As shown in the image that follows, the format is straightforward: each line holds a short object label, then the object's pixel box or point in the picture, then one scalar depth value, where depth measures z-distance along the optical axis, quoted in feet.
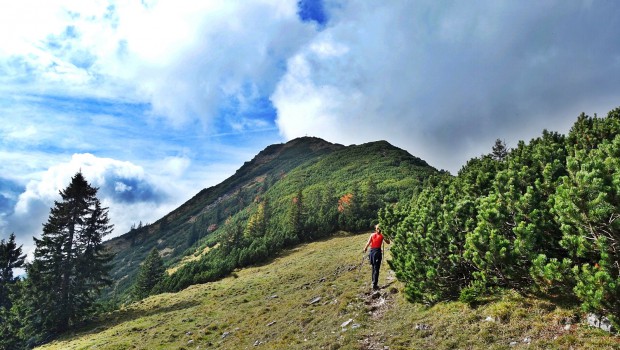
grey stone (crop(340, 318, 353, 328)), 48.99
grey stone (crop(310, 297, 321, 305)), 69.51
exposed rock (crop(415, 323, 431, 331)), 39.59
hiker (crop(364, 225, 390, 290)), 58.80
